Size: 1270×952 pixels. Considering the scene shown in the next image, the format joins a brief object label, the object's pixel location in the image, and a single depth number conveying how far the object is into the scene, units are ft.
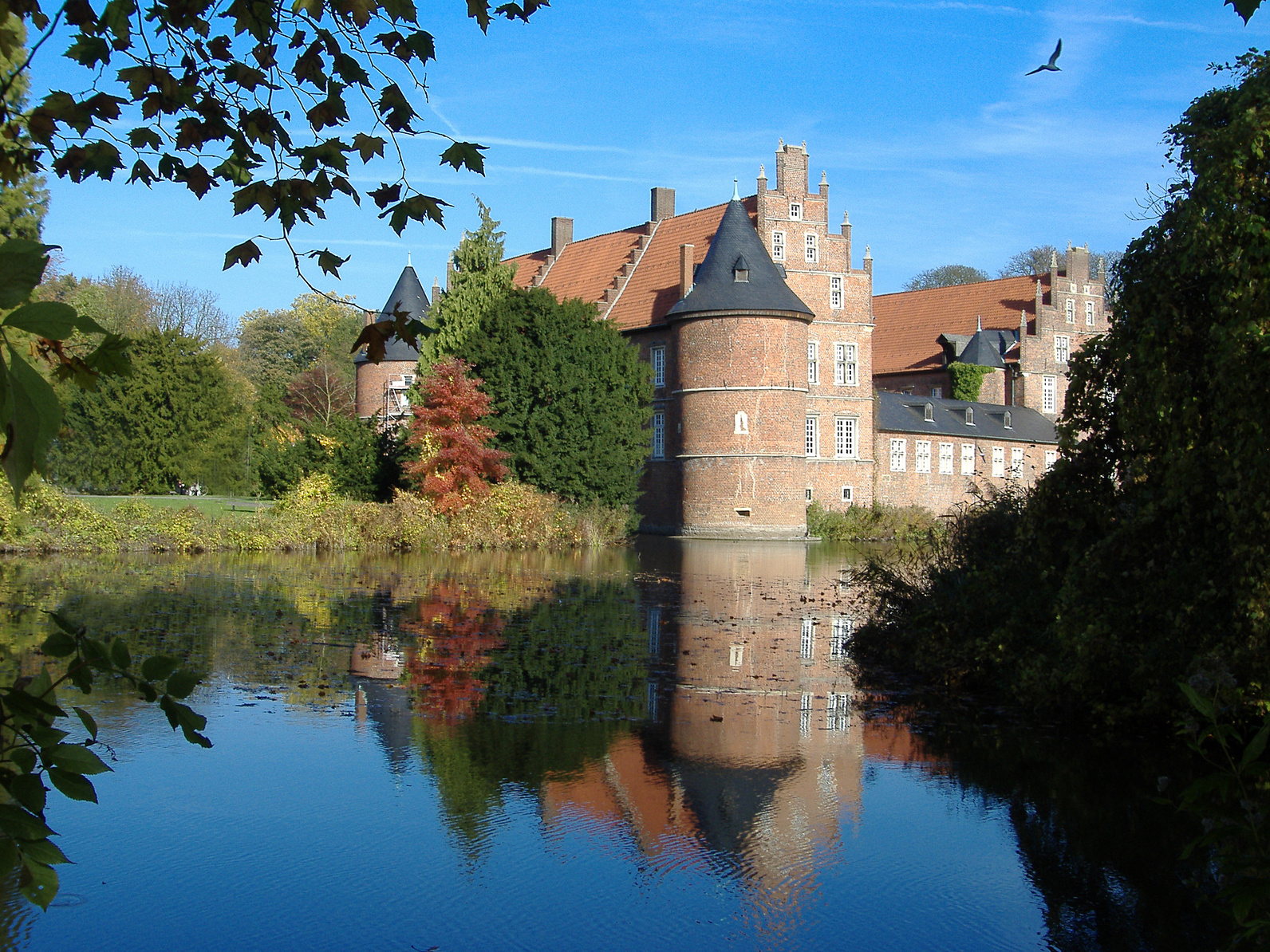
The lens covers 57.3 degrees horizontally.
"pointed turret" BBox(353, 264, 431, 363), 172.55
